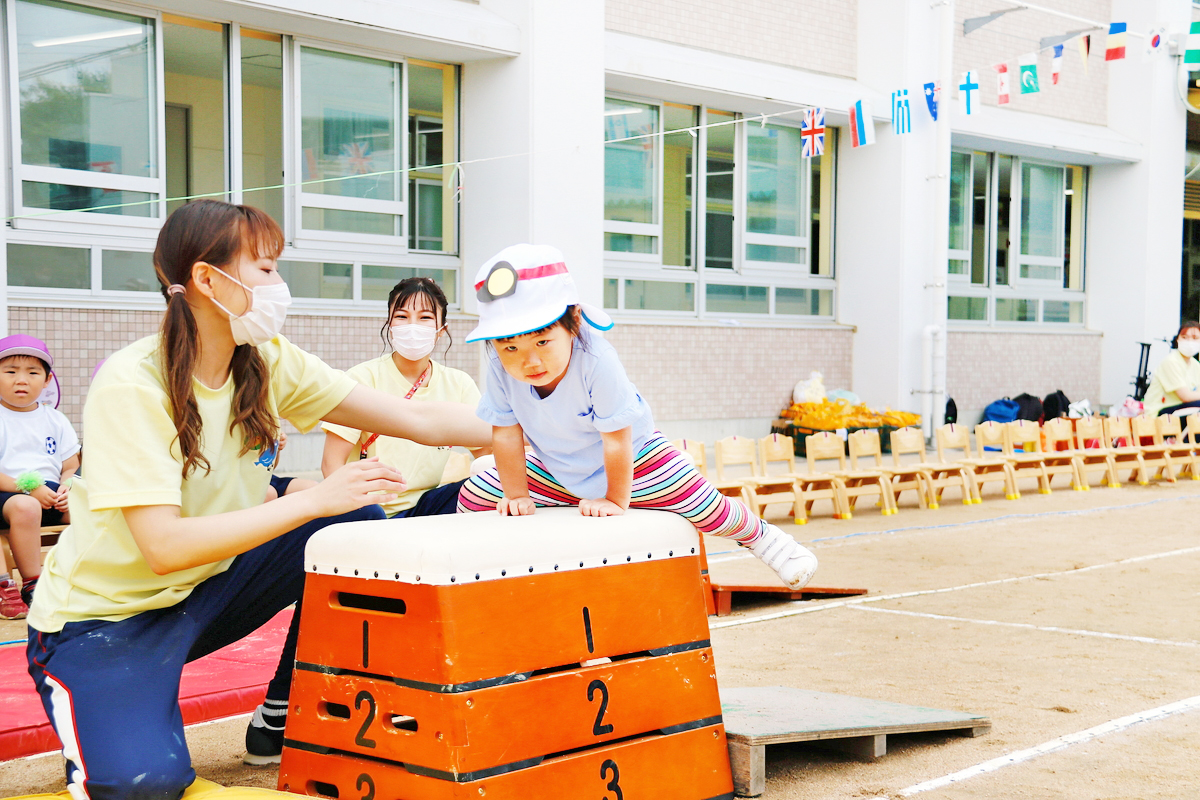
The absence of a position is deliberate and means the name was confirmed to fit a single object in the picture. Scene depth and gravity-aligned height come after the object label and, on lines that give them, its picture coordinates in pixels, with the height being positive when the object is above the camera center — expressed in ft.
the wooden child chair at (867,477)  32.30 -3.79
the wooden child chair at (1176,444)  42.04 -3.65
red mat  11.55 -4.04
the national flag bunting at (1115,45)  44.91 +12.03
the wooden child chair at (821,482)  30.57 -3.84
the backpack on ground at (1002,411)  55.06 -3.23
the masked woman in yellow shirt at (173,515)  8.83 -1.41
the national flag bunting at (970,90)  44.86 +9.86
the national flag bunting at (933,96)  48.44 +10.50
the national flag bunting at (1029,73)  43.98 +10.37
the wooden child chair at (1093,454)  39.67 -3.78
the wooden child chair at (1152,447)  41.50 -3.68
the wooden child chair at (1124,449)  40.81 -3.73
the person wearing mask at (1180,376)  41.32 -1.14
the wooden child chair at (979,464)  35.86 -3.76
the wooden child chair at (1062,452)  38.91 -3.67
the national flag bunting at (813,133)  39.83 +7.29
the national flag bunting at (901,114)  44.57 +8.95
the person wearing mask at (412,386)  15.17 -0.65
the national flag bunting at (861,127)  41.22 +7.77
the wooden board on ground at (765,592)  19.43 -4.37
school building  32.07 +6.00
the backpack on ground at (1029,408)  55.77 -3.12
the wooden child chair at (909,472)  33.55 -3.78
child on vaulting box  10.52 -0.80
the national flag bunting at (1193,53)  40.41 +10.35
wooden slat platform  10.47 -3.79
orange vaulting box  8.54 -2.57
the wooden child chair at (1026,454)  37.63 -3.62
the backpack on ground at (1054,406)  56.90 -3.08
